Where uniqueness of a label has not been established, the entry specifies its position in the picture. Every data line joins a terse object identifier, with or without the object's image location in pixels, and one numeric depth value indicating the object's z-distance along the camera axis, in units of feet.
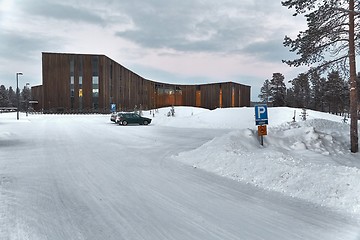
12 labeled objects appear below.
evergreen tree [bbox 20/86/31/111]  325.58
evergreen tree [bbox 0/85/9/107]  321.52
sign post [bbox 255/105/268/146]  34.94
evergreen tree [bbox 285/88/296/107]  254.06
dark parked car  98.32
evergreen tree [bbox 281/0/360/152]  42.22
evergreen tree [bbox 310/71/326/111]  213.93
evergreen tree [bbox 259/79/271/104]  323.33
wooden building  200.75
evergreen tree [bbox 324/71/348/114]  187.23
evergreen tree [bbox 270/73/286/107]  272.51
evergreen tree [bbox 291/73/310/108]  248.11
